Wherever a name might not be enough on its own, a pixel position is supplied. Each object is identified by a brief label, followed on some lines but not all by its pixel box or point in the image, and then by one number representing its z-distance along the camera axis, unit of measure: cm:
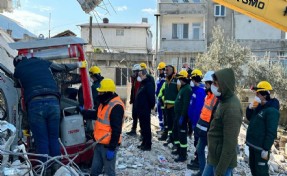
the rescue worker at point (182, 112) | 706
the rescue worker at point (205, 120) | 574
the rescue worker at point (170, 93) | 805
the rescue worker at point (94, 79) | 650
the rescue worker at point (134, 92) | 890
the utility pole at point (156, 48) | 2596
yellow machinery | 576
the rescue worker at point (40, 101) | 541
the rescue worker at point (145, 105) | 784
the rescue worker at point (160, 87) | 937
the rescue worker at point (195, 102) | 677
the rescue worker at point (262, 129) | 556
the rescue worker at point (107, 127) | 511
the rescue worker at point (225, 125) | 402
